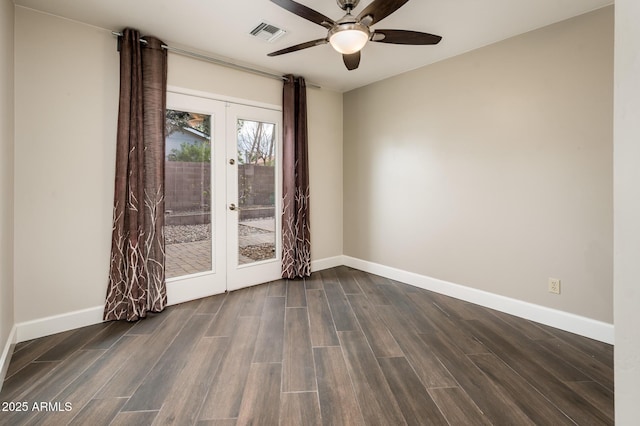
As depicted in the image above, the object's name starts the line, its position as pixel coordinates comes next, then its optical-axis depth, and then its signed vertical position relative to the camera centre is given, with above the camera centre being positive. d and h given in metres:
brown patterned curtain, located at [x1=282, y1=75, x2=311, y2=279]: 3.82 +0.39
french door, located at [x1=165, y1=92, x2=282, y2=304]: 3.08 +0.18
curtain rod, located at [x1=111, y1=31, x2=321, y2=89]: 2.88 +1.65
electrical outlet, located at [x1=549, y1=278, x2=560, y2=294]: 2.58 -0.66
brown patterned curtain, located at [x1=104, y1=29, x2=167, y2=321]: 2.64 +0.23
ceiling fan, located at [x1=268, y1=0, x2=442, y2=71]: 1.86 +1.28
